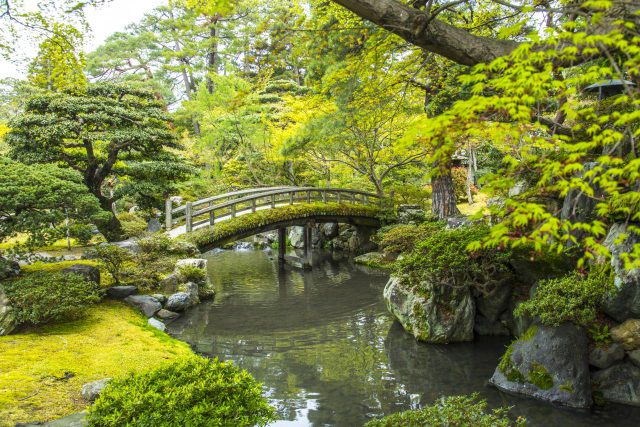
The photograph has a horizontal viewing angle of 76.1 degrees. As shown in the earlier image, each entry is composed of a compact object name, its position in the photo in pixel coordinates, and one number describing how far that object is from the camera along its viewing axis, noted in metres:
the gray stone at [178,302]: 11.21
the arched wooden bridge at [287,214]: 14.65
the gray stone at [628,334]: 6.45
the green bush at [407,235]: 14.53
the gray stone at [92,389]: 5.59
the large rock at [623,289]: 6.42
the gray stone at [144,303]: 10.42
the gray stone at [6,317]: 7.61
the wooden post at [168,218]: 14.71
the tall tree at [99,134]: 12.18
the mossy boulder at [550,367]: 6.34
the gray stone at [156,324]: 9.75
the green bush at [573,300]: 6.77
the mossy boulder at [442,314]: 9.02
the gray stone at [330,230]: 24.72
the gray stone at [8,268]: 9.06
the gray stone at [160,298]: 11.07
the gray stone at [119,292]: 10.47
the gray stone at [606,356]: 6.57
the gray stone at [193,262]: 12.45
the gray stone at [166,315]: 10.80
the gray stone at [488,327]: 9.30
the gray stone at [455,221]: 13.08
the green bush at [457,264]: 8.70
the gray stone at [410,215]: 19.08
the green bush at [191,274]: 12.34
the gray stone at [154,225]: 19.05
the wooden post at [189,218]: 13.95
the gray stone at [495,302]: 9.11
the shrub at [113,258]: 10.59
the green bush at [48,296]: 7.91
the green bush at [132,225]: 15.40
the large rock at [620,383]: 6.27
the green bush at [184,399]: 3.93
